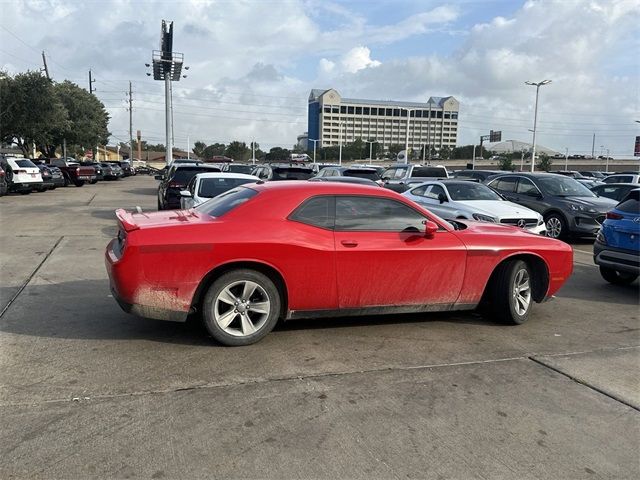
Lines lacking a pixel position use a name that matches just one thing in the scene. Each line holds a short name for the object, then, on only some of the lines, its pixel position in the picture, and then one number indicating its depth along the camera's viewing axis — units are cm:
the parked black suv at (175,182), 1415
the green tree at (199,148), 13944
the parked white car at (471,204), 1082
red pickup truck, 3206
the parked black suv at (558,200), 1263
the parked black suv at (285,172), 1741
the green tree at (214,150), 13350
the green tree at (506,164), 8088
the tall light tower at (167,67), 4925
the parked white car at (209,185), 1049
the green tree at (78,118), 4681
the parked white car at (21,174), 2342
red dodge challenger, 477
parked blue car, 747
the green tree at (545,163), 8255
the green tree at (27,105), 3362
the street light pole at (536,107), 5049
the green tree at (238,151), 12425
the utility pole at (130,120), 8675
